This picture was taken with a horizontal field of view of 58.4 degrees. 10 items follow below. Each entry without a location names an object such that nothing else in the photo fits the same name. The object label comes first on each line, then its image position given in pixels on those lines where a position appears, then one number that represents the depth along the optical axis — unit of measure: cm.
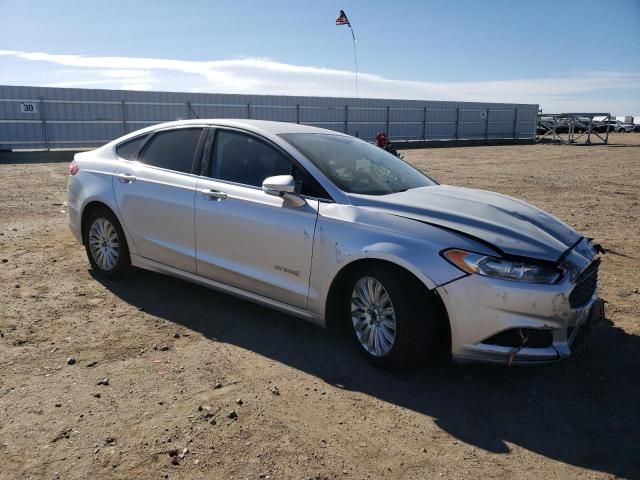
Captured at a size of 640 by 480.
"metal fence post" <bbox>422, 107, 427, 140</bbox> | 3273
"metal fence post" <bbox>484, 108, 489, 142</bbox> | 3578
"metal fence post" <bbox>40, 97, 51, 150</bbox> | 2119
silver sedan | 337
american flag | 2414
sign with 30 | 2083
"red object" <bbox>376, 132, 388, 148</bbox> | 1153
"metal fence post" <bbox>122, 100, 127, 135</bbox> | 2302
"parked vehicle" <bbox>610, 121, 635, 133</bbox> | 5462
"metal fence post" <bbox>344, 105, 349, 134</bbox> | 2960
